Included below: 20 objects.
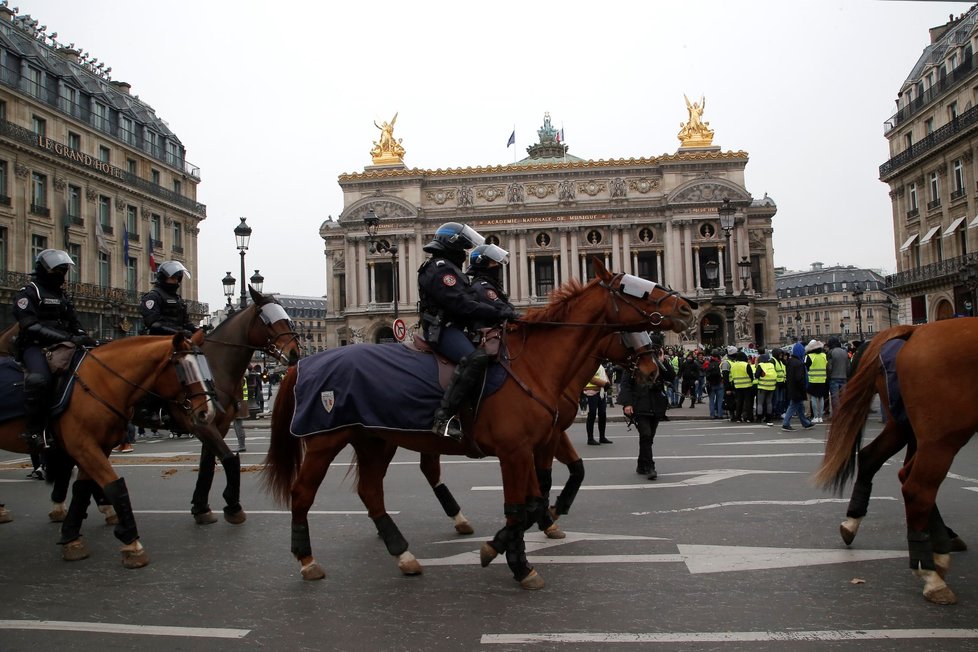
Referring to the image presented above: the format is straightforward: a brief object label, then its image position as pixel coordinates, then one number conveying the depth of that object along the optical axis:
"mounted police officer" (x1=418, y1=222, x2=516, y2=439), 5.64
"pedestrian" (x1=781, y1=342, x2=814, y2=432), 16.92
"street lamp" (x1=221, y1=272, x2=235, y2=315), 26.51
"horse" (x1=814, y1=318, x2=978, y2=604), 5.12
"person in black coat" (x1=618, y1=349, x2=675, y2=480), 10.23
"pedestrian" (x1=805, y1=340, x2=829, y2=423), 17.80
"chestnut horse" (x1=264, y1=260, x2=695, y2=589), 5.63
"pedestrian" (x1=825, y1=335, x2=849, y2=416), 17.36
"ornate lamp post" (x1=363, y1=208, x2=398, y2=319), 25.45
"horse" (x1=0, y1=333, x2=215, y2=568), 6.41
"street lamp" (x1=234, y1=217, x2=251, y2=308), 22.06
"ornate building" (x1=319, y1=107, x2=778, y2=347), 65.06
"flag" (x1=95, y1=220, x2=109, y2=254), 40.59
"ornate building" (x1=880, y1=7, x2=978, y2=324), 39.69
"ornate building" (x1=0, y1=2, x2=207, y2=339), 35.66
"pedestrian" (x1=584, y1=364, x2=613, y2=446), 14.92
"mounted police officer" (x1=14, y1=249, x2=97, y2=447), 6.77
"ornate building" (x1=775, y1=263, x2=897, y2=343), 107.25
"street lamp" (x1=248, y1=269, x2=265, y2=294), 23.80
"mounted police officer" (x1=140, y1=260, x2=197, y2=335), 8.66
